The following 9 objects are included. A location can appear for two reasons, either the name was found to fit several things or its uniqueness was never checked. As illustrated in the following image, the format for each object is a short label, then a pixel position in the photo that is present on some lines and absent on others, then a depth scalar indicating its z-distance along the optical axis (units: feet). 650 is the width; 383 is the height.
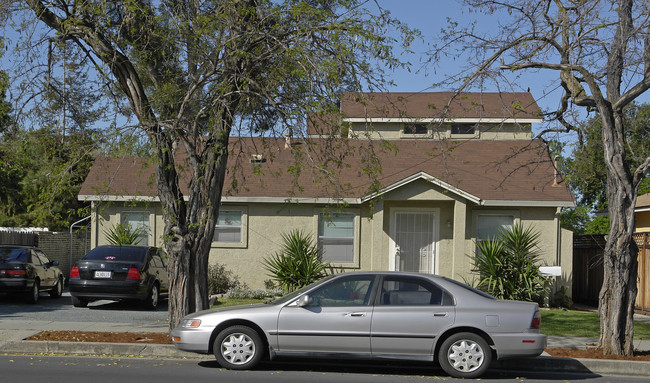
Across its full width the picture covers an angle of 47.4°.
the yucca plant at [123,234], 65.72
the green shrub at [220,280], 65.26
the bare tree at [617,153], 35.65
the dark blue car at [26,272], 56.13
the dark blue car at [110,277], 53.52
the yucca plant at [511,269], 59.98
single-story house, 63.82
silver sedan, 31.32
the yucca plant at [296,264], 61.77
